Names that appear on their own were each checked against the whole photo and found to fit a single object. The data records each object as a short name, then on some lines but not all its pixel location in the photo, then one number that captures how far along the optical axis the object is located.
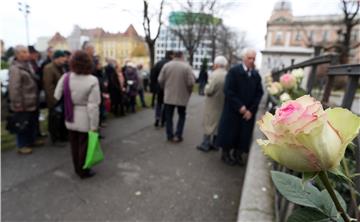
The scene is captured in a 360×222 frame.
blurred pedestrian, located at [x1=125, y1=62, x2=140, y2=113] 8.65
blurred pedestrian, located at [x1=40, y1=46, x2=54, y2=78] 5.80
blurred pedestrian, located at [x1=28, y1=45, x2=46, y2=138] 5.55
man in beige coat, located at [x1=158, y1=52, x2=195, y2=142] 5.91
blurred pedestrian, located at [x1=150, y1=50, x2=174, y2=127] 7.11
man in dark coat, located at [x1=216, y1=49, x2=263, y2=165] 4.34
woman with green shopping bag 3.91
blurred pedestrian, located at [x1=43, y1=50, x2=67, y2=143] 5.37
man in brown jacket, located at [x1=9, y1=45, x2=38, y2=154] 4.74
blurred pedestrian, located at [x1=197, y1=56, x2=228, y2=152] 5.16
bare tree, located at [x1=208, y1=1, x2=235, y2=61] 19.38
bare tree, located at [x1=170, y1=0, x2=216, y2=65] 19.34
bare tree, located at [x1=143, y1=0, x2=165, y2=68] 13.54
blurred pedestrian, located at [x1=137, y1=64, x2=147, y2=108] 9.59
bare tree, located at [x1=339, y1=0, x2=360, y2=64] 9.29
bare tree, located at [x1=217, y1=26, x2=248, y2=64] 30.61
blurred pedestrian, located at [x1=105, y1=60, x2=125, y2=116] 7.56
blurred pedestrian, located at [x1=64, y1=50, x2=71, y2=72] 5.78
